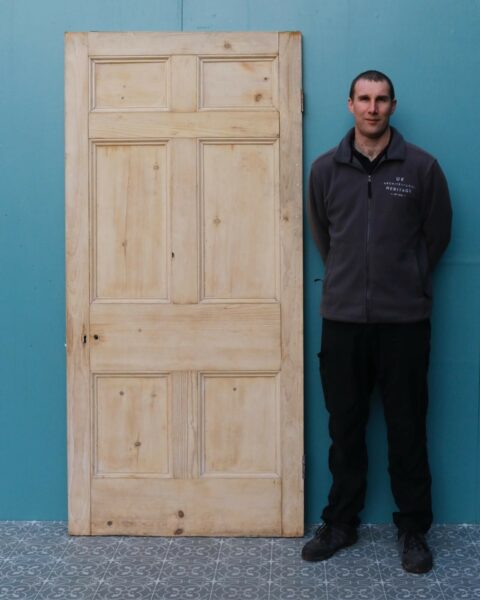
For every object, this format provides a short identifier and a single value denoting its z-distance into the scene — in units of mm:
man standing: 3232
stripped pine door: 3402
